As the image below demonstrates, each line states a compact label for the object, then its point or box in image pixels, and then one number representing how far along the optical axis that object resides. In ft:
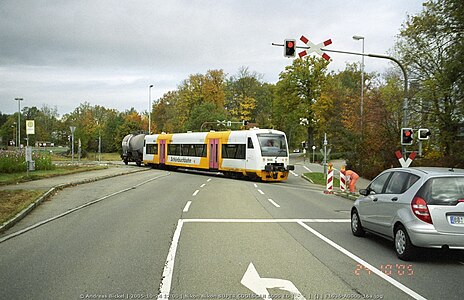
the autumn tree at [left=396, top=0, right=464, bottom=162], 67.51
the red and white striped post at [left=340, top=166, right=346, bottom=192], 72.19
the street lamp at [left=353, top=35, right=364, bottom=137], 131.44
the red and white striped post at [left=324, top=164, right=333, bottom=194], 73.16
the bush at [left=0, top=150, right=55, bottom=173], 90.01
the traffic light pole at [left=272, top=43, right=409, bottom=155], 57.62
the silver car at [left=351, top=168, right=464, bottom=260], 24.47
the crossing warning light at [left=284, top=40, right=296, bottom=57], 55.83
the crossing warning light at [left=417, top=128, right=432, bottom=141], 57.36
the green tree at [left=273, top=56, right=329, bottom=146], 211.61
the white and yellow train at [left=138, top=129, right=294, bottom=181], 97.66
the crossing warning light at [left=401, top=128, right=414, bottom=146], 59.31
